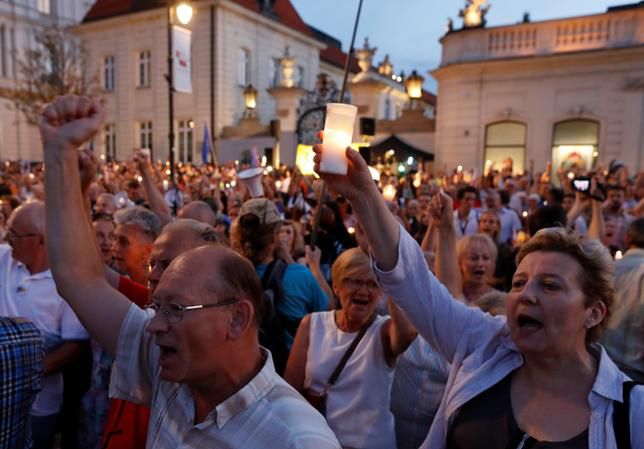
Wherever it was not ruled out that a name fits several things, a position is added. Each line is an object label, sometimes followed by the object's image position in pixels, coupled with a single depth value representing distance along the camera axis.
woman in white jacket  1.71
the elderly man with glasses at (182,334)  1.44
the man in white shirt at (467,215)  6.58
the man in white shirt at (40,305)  2.85
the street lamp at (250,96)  24.81
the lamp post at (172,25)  9.26
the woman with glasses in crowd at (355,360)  2.55
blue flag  14.09
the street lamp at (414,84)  17.77
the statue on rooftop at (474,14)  17.31
